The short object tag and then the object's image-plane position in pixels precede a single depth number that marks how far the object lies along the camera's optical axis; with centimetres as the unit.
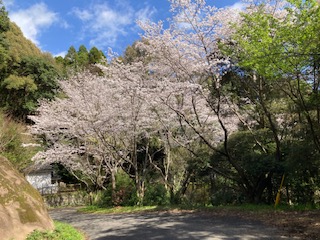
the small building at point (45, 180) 2079
